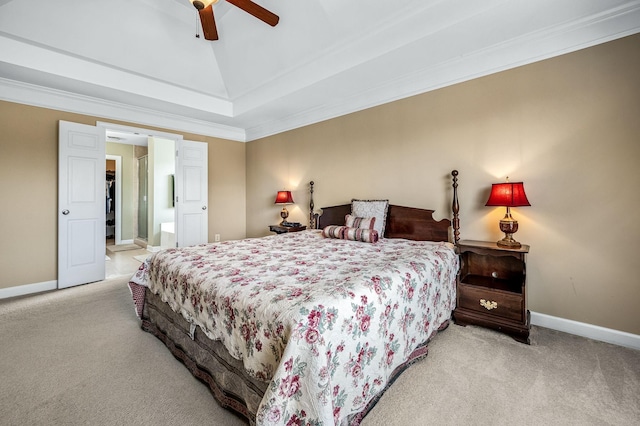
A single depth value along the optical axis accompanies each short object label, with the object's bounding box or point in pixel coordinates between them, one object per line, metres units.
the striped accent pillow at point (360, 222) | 3.21
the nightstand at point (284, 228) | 4.36
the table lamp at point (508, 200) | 2.39
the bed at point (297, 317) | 1.10
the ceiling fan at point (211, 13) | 2.17
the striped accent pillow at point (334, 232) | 3.17
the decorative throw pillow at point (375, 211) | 3.33
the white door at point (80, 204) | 3.64
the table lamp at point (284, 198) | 4.55
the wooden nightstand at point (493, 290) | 2.27
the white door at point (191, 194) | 4.79
